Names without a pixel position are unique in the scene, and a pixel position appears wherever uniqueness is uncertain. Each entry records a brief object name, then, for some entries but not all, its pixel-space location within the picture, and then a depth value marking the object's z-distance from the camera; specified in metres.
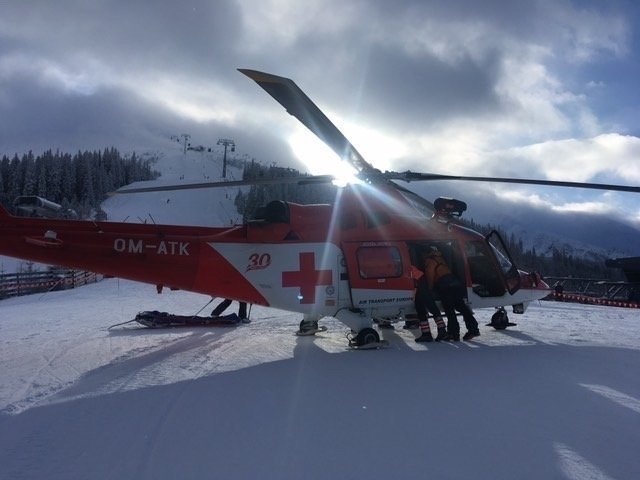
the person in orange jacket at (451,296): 8.49
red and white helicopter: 7.68
